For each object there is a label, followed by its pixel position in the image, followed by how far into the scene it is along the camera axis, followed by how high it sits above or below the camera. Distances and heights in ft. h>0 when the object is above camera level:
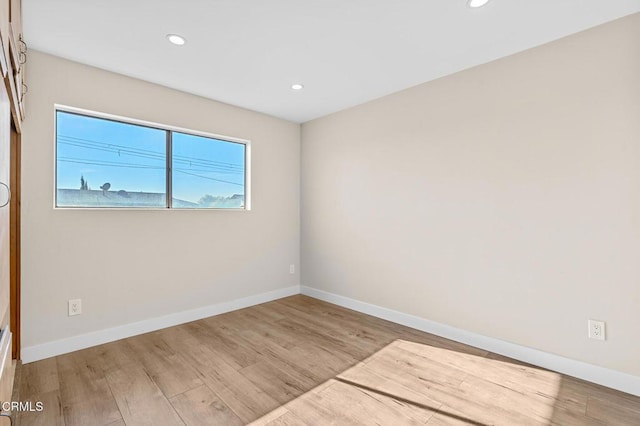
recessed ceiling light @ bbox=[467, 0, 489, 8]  5.94 +4.23
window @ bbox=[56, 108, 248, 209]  8.46 +1.72
